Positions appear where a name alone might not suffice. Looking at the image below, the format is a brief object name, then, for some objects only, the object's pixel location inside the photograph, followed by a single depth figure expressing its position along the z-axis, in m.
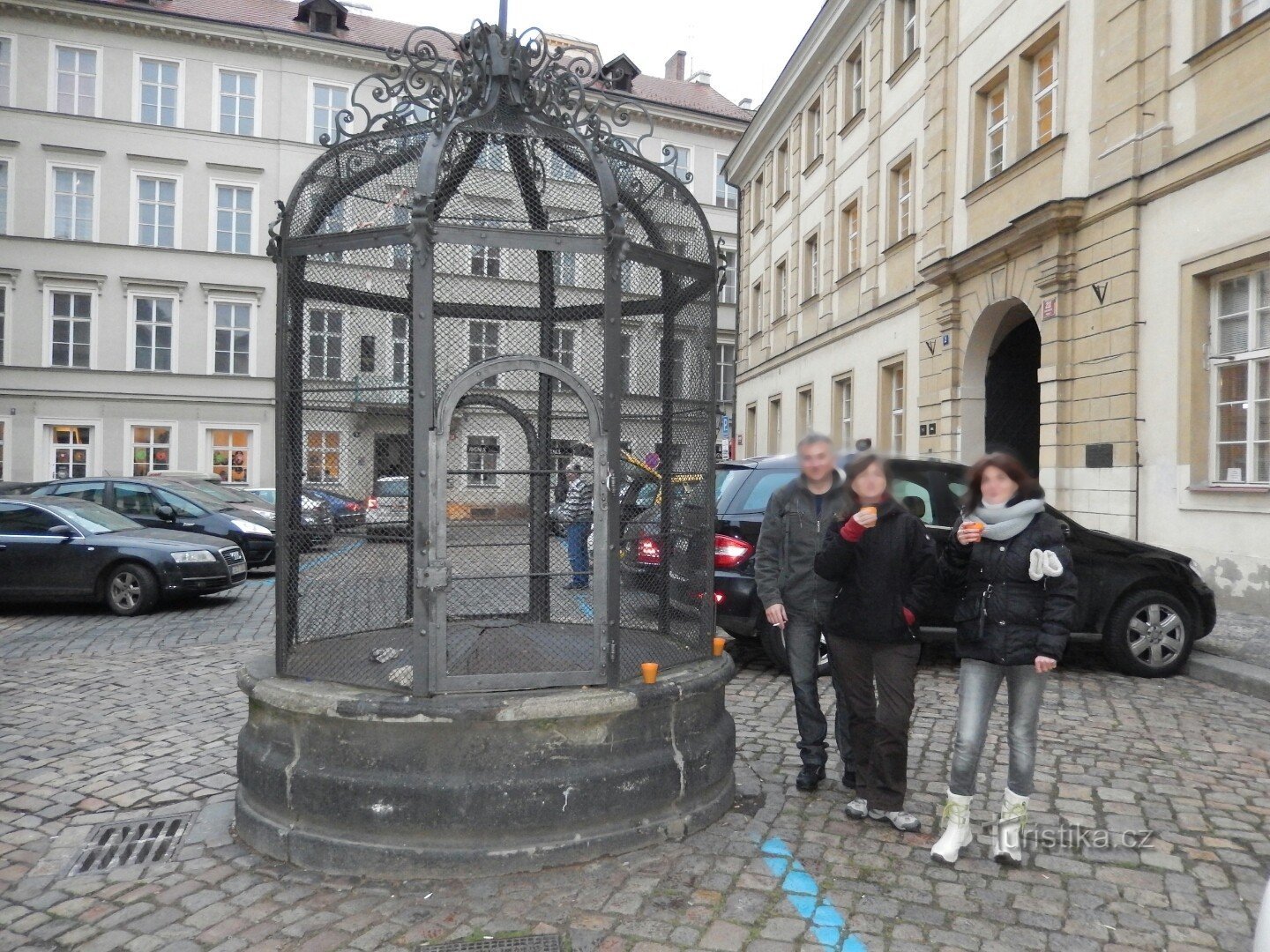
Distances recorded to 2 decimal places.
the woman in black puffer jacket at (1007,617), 3.97
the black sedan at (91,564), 11.05
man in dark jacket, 4.91
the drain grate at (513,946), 3.33
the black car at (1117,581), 7.66
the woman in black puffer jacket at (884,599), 4.39
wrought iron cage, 4.21
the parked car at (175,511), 14.79
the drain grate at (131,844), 4.14
